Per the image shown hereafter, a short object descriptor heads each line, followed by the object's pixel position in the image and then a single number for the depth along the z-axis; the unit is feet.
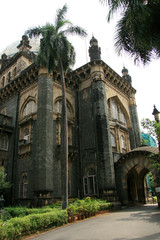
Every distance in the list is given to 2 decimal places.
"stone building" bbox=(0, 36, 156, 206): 62.54
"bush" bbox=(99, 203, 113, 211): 53.31
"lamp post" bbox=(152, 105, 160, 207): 58.34
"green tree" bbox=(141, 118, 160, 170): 51.93
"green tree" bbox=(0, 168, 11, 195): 63.04
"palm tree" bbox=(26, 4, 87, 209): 54.44
